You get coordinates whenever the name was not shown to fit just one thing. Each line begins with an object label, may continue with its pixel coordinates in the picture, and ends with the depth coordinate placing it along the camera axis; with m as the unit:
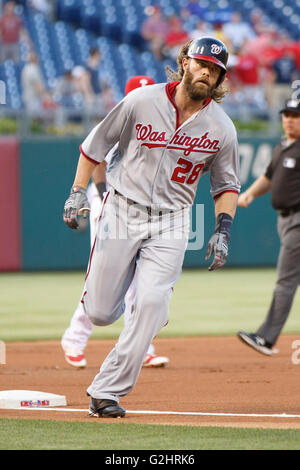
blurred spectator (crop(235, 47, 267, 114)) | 17.69
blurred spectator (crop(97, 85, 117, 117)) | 15.50
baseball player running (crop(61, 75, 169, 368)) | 7.25
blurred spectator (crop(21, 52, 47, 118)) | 16.42
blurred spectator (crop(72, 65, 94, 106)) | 16.95
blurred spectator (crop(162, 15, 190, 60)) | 19.27
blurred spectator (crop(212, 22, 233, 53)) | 17.95
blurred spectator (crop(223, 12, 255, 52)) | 18.88
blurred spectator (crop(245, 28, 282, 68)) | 18.05
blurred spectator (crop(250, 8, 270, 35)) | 20.33
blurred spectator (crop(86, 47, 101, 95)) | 17.31
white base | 5.59
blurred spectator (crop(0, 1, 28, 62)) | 17.72
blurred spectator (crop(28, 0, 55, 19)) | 20.92
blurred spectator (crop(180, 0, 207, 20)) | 21.22
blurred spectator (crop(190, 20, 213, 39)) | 18.85
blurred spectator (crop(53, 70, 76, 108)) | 16.69
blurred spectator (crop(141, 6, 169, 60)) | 19.80
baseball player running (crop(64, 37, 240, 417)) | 5.14
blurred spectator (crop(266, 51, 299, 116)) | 17.17
